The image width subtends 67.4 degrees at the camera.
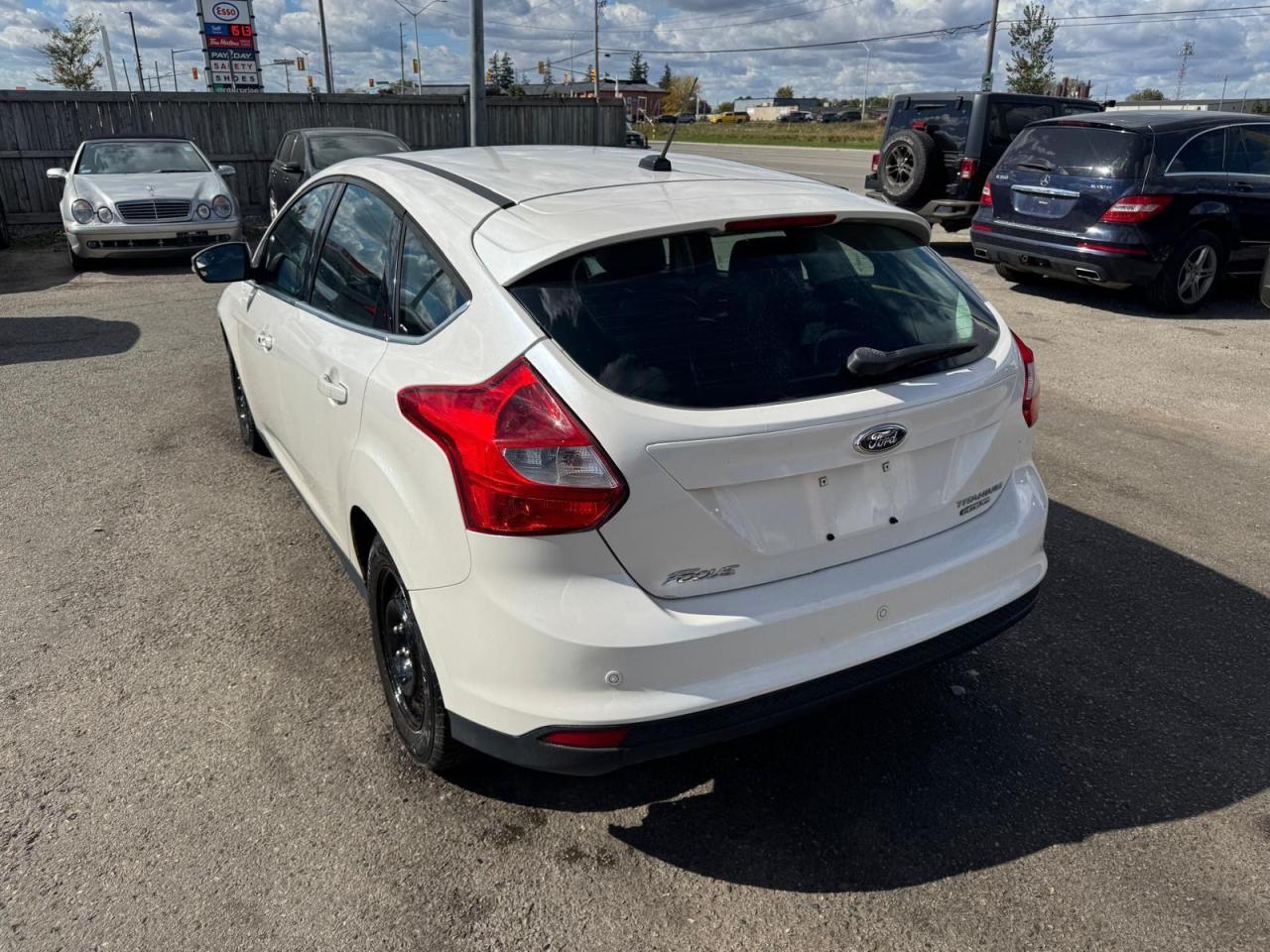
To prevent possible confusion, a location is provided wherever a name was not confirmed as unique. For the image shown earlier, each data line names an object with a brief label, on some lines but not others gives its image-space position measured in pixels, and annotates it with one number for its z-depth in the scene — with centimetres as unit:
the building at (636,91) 10105
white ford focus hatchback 216
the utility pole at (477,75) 1345
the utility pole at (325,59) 4224
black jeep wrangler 1226
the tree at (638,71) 13775
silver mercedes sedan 1135
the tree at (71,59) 4053
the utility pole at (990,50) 3172
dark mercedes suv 873
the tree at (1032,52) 3428
